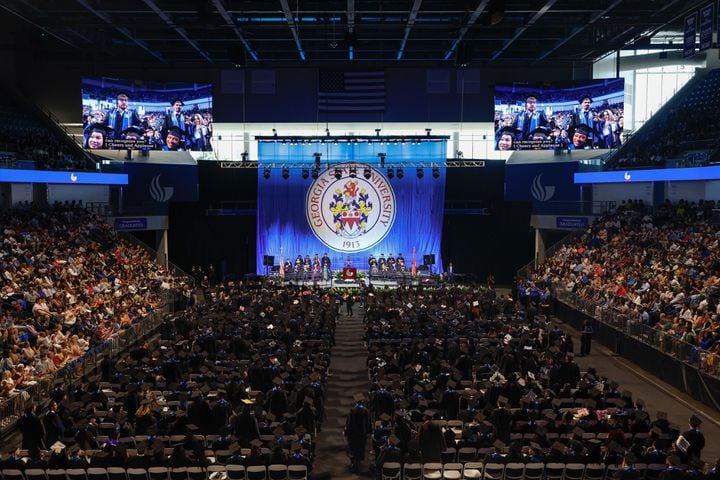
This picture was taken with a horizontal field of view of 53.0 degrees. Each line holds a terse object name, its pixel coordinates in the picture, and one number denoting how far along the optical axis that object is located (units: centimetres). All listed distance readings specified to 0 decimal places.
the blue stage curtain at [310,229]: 3944
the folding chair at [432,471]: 1166
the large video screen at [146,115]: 3691
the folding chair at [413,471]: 1166
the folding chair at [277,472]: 1139
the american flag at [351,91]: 4088
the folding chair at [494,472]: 1155
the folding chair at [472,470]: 1162
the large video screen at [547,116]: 3812
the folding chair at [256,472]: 1137
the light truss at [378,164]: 3809
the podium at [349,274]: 3675
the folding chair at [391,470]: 1173
